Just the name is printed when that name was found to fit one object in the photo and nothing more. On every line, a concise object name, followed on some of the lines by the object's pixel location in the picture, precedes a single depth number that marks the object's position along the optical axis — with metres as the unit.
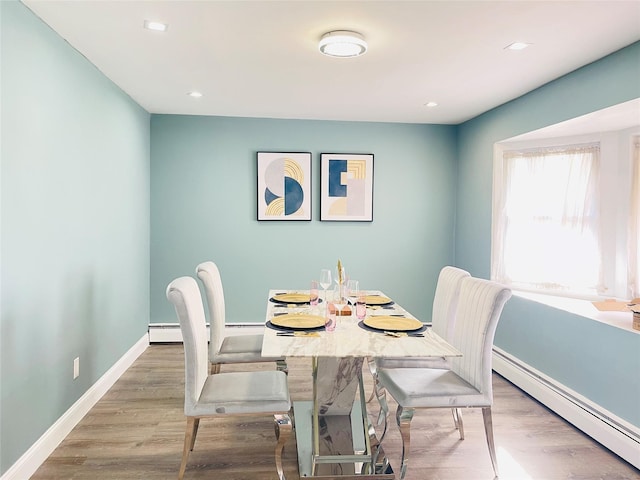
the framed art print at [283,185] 4.63
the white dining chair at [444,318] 2.80
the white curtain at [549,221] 3.39
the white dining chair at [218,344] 2.85
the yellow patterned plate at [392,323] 2.28
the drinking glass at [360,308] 2.51
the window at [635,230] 3.03
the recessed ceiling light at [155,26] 2.33
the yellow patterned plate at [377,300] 2.95
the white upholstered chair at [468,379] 2.24
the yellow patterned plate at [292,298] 2.90
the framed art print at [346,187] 4.71
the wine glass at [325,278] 2.67
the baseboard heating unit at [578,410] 2.49
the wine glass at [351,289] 2.63
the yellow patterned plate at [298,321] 2.28
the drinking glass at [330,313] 2.32
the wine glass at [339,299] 2.57
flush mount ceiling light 2.40
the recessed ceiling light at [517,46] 2.50
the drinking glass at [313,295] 2.71
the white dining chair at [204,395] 2.12
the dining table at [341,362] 2.02
